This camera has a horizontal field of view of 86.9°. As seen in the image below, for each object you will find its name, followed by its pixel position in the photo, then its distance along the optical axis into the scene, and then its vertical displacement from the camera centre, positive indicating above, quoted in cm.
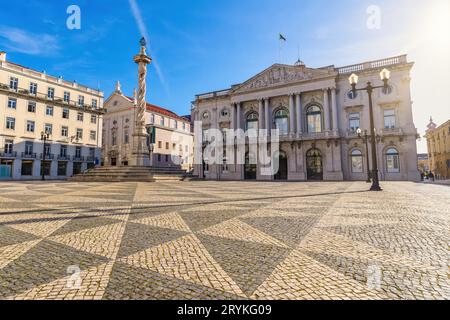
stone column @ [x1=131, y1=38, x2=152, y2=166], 2478 +578
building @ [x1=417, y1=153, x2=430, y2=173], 7034 +534
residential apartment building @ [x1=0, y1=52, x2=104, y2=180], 3198 +769
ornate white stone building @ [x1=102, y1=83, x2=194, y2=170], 4441 +778
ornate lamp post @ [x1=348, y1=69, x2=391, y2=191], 1229 +92
